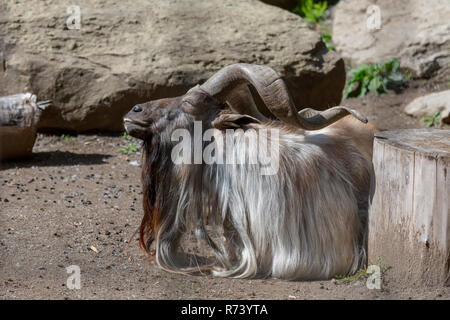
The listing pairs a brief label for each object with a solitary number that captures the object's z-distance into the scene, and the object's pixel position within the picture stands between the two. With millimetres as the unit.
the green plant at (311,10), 11641
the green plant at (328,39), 10707
